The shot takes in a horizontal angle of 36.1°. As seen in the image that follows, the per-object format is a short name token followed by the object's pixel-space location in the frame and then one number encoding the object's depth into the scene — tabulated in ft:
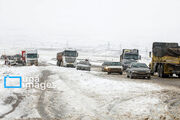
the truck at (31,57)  178.70
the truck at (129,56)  145.38
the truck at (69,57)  161.99
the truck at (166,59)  89.35
